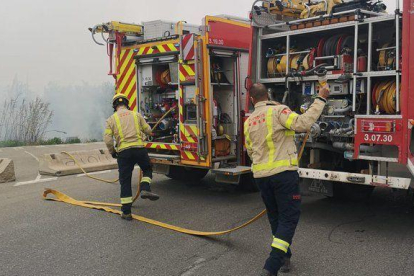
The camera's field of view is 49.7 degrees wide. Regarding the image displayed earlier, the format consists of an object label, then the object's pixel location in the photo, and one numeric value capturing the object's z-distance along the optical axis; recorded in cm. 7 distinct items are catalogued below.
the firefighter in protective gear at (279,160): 371
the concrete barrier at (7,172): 869
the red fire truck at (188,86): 671
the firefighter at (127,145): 609
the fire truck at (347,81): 470
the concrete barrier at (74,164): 947
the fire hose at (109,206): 511
